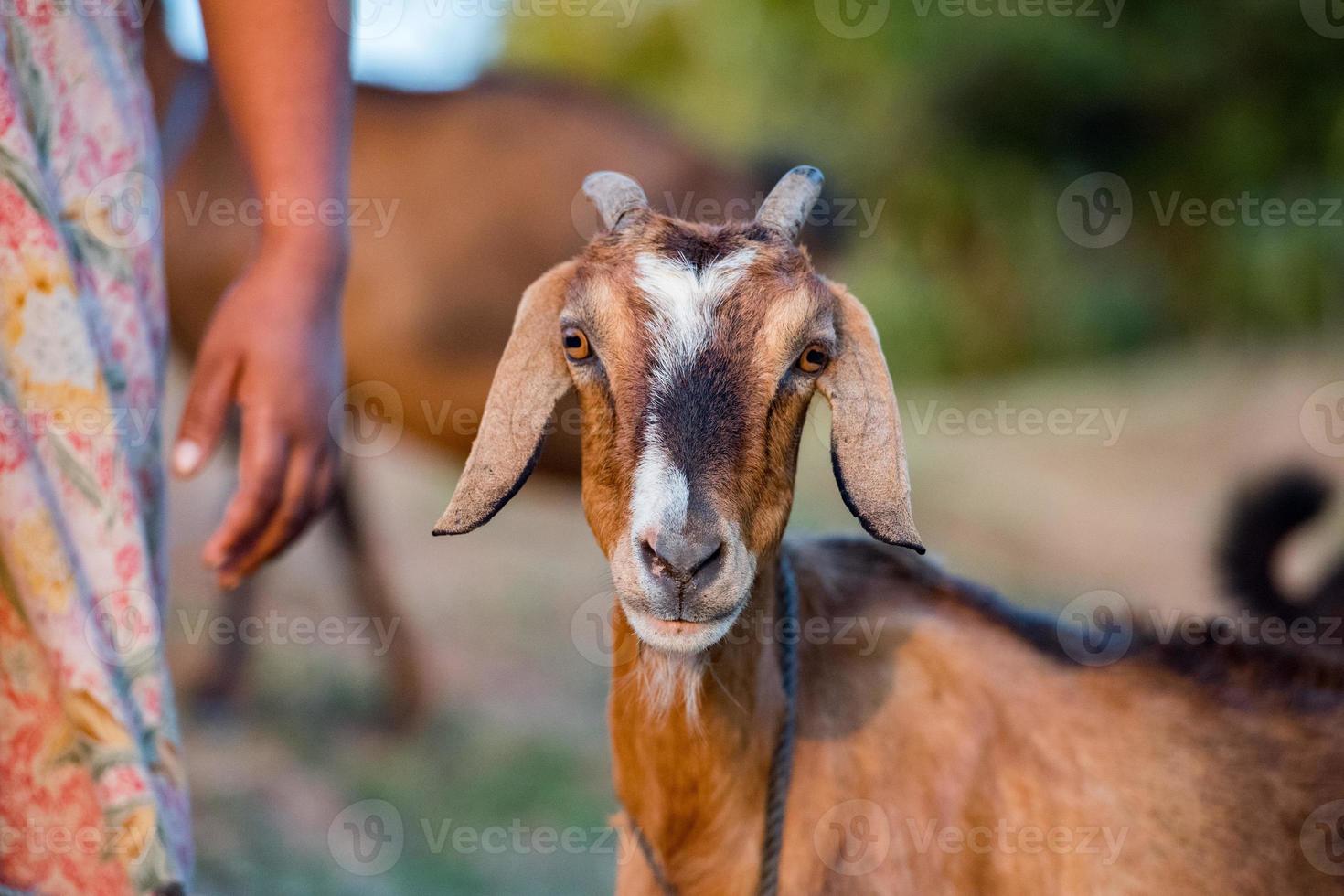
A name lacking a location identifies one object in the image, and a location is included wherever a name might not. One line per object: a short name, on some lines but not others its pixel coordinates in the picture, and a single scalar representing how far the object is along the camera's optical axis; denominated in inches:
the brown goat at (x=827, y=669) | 81.2
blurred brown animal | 204.4
